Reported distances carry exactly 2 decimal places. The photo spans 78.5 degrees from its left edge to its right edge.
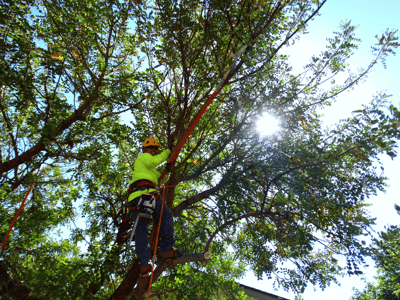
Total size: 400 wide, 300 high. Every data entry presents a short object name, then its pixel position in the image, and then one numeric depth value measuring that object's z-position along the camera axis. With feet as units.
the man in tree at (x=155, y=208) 14.58
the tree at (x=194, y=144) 16.11
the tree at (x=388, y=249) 13.10
